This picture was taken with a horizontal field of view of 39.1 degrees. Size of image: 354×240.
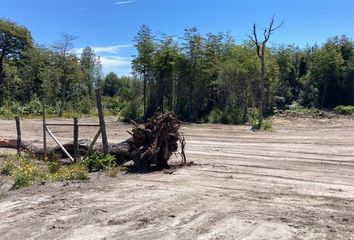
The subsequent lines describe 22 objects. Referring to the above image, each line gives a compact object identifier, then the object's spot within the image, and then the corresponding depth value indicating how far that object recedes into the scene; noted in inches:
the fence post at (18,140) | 631.8
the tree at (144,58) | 1229.7
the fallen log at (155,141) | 490.0
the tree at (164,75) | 1211.9
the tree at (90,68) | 2086.6
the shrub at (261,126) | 988.4
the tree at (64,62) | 1620.3
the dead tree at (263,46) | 1003.9
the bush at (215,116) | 1190.3
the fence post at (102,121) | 518.9
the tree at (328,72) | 1589.6
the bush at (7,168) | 510.0
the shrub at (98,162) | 510.9
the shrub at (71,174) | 454.6
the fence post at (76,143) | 543.2
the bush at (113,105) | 1655.9
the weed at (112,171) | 468.9
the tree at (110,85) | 2674.7
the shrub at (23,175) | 444.5
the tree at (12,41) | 2036.2
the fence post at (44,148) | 590.2
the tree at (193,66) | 1200.8
